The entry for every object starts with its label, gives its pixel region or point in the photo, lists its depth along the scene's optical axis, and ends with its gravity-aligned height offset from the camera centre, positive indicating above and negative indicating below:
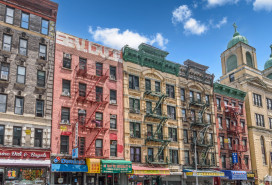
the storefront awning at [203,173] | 37.20 -2.48
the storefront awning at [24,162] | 25.48 -0.55
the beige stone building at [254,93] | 48.88 +10.40
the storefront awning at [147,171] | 32.68 -1.82
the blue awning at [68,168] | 27.96 -1.16
